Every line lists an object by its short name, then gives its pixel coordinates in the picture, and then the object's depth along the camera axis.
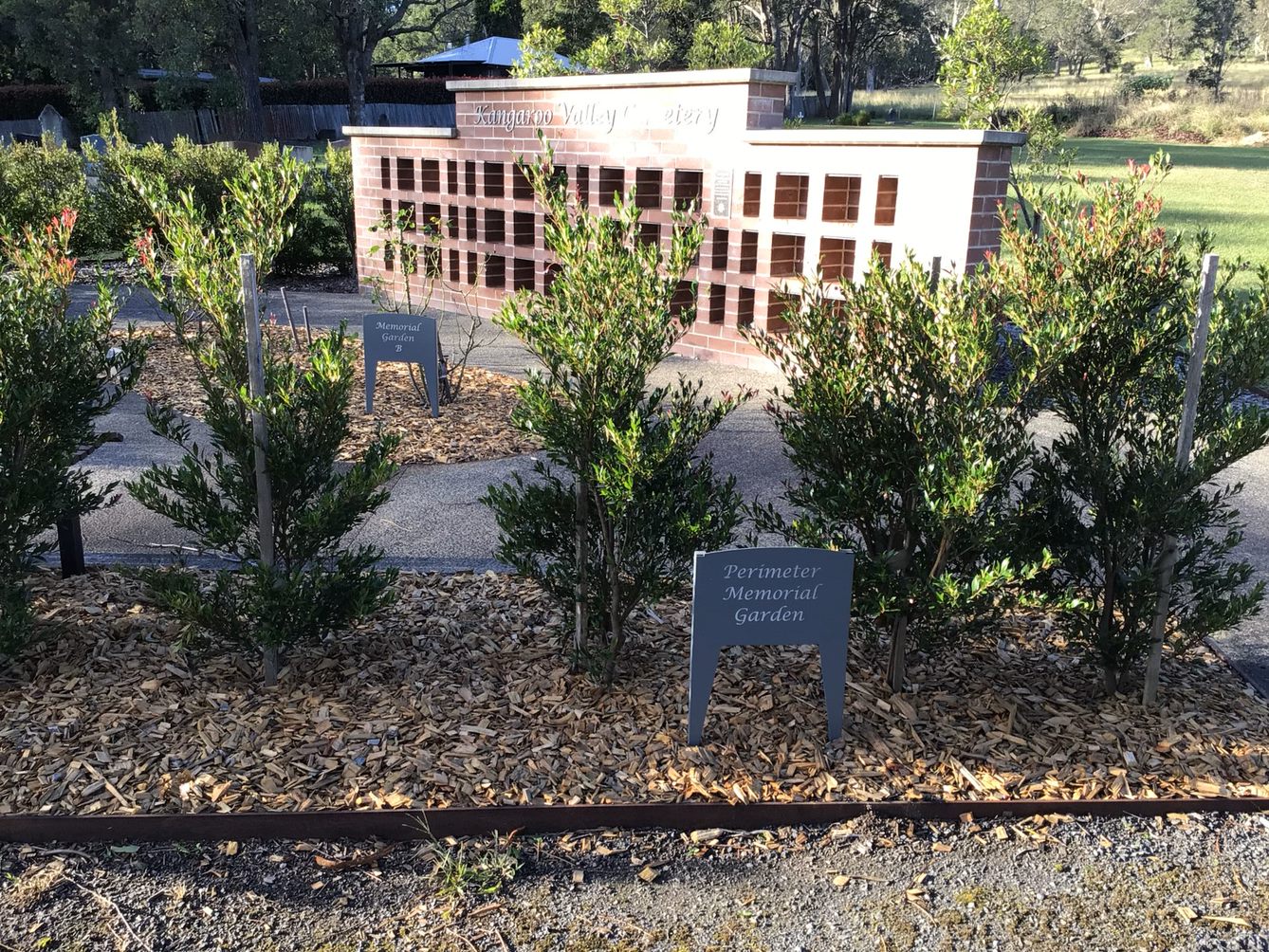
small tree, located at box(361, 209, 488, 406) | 8.91
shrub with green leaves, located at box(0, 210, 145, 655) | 3.93
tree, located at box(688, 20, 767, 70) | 20.53
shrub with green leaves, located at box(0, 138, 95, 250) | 13.71
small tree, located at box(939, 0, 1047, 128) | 12.29
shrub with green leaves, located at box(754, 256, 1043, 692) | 3.62
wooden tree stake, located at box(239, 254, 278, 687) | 3.74
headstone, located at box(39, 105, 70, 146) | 29.22
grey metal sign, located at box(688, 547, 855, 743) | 3.60
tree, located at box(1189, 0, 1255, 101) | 55.22
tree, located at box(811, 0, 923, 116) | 44.81
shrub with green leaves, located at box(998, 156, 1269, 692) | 3.75
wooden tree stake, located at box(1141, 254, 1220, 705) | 3.69
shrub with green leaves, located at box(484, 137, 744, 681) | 3.65
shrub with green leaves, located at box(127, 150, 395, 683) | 3.86
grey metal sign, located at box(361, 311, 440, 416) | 7.84
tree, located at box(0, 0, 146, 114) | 33.59
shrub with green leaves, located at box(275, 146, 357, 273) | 14.66
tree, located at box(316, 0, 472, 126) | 35.22
